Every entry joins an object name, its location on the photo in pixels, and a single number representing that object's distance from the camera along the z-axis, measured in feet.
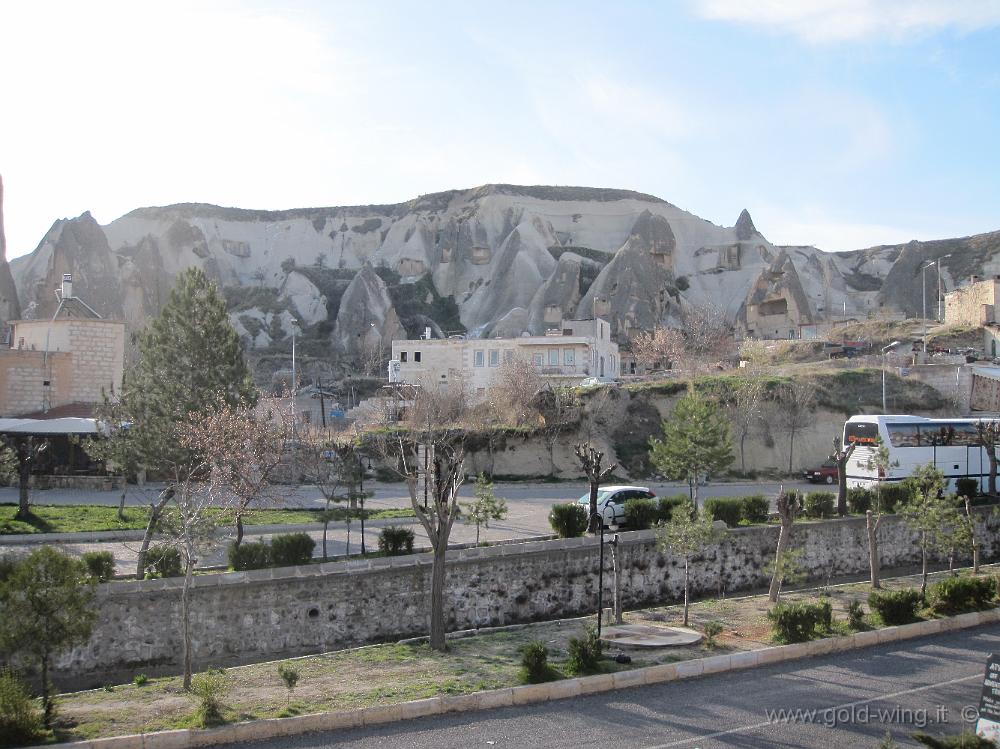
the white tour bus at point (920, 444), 89.66
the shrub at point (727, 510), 73.10
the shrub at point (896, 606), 50.19
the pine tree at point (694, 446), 81.61
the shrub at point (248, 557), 55.16
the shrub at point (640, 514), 69.82
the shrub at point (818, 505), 78.61
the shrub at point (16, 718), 31.53
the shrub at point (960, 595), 52.65
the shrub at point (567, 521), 66.33
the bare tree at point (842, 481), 78.64
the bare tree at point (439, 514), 48.08
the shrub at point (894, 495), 82.89
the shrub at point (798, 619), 46.78
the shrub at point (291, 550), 56.03
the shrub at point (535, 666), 39.22
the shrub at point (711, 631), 46.70
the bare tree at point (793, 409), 131.03
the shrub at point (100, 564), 50.49
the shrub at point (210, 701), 34.04
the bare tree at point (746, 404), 127.85
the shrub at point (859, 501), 82.64
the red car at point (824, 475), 114.93
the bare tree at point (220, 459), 48.56
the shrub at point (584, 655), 40.83
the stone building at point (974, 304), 185.88
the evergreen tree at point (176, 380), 78.54
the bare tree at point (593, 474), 65.44
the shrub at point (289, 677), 37.06
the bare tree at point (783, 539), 58.23
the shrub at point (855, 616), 49.24
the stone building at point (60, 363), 114.21
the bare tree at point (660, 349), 201.63
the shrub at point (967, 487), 88.99
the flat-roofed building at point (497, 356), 175.83
